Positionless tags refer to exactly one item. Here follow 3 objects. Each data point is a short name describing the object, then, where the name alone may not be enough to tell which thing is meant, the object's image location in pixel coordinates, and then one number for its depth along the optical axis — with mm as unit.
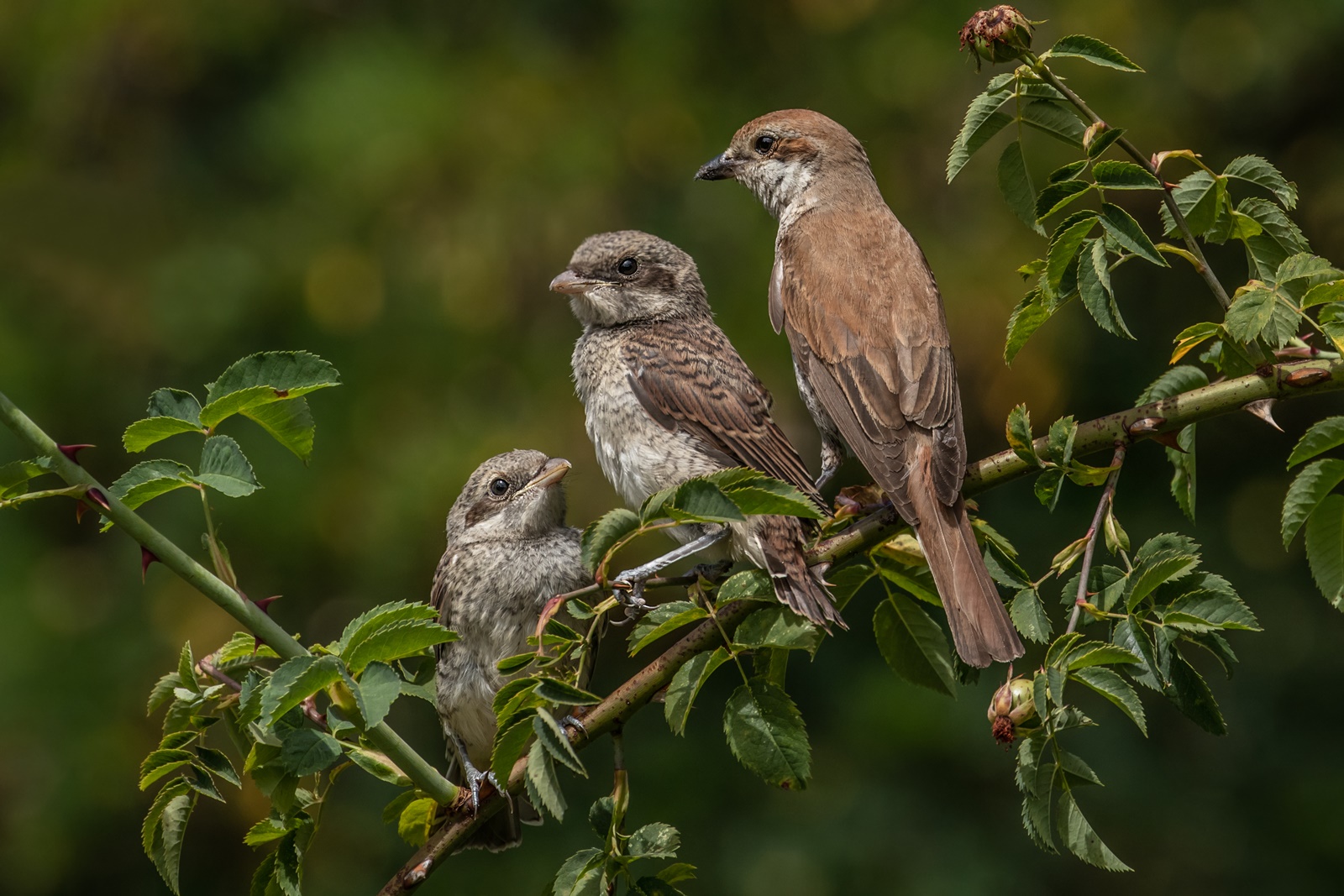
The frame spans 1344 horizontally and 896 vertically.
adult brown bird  5254
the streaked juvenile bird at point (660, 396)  6703
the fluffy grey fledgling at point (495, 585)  7418
